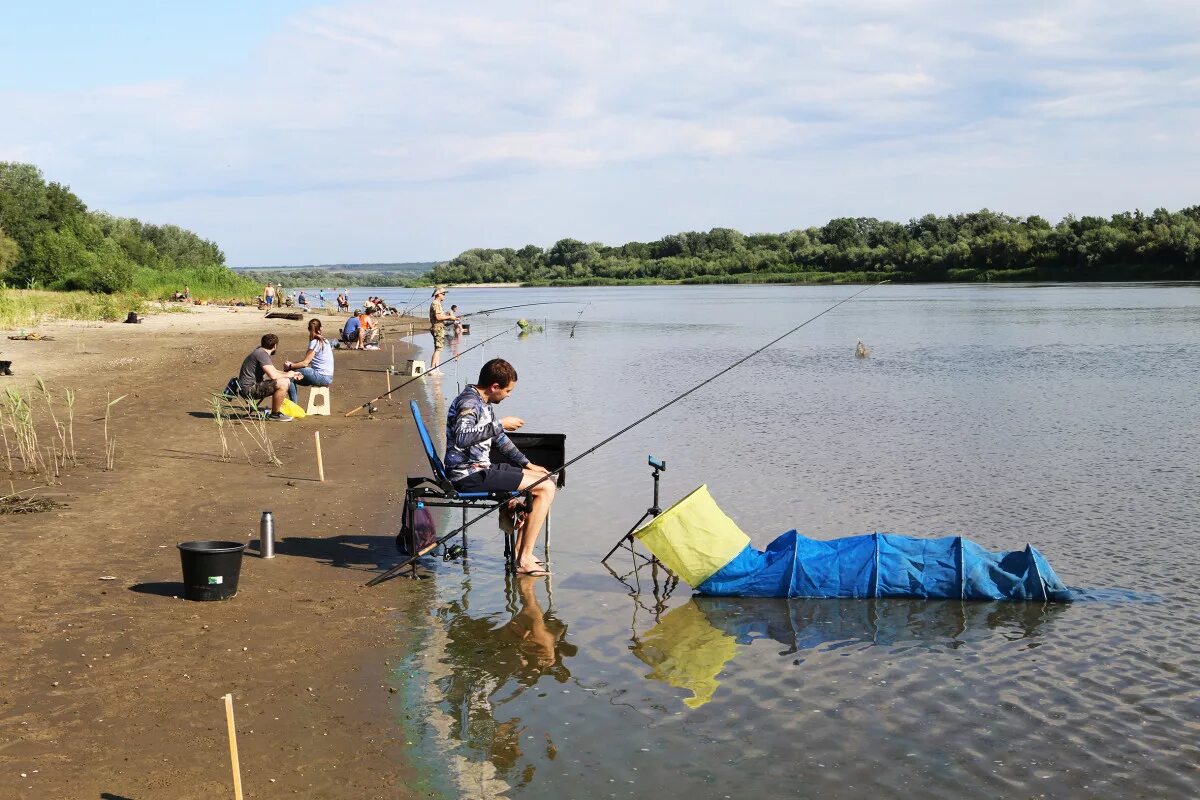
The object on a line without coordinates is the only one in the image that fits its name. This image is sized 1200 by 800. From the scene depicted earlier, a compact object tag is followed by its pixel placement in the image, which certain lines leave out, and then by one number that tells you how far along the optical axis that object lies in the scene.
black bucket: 6.96
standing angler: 23.47
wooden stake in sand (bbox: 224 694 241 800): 4.30
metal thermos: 8.17
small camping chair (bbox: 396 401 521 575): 7.88
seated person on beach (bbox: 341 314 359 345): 30.28
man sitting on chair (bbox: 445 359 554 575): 7.88
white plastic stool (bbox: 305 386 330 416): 16.36
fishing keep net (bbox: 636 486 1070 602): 7.88
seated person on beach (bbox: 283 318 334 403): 16.33
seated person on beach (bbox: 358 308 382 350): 30.94
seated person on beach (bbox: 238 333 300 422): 14.79
